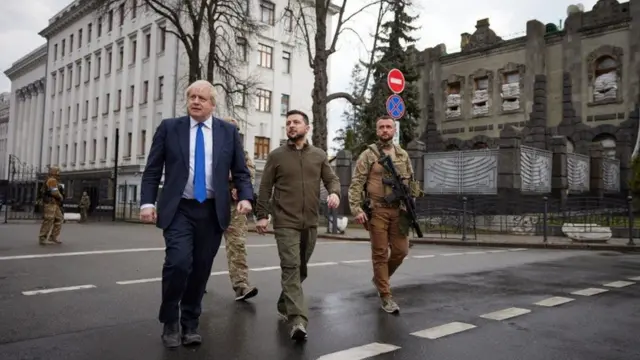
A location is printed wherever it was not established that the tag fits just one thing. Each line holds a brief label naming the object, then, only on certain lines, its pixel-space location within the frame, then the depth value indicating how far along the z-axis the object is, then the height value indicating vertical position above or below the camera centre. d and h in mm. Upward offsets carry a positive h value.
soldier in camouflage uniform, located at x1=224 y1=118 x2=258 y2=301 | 6246 -643
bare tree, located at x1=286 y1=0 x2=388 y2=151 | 20594 +5473
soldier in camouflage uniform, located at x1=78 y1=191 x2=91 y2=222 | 30056 -549
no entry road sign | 13555 +3220
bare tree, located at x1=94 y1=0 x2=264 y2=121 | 24922 +8369
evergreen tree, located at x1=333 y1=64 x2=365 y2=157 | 48950 +8683
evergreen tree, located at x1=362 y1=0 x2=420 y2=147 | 32375 +8417
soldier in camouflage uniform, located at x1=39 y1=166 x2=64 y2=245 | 12586 -272
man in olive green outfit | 4793 +42
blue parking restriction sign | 12977 +2445
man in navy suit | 4152 -2
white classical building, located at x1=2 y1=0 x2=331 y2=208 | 39375 +9016
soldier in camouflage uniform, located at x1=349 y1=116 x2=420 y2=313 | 5707 -46
